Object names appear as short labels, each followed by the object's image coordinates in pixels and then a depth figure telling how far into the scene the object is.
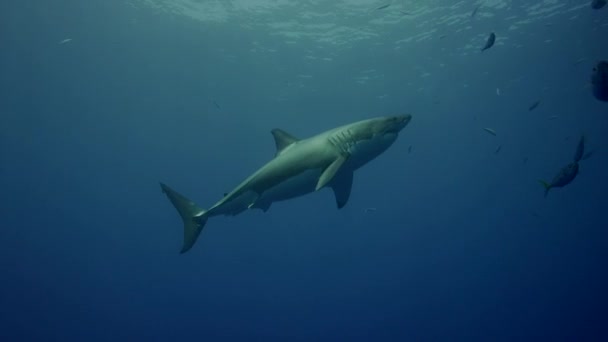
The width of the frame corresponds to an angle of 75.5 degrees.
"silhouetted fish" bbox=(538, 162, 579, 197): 7.43
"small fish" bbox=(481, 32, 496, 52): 10.82
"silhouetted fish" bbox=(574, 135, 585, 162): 7.71
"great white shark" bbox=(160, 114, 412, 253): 6.27
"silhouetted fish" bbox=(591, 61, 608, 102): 6.43
